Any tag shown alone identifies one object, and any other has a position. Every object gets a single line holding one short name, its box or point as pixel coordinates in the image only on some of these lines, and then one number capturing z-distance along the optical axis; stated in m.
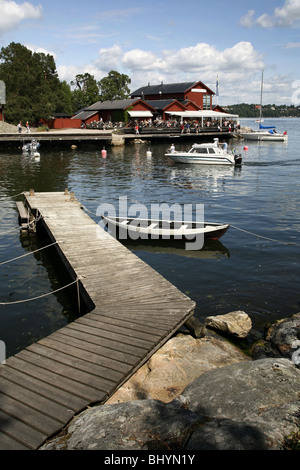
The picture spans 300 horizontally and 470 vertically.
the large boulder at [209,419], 4.19
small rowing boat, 15.09
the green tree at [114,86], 104.62
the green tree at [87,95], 102.19
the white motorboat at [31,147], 47.81
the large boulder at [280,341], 8.31
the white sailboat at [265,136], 66.50
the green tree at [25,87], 64.19
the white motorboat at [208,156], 37.28
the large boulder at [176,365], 6.43
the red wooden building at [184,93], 80.30
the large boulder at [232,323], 8.94
